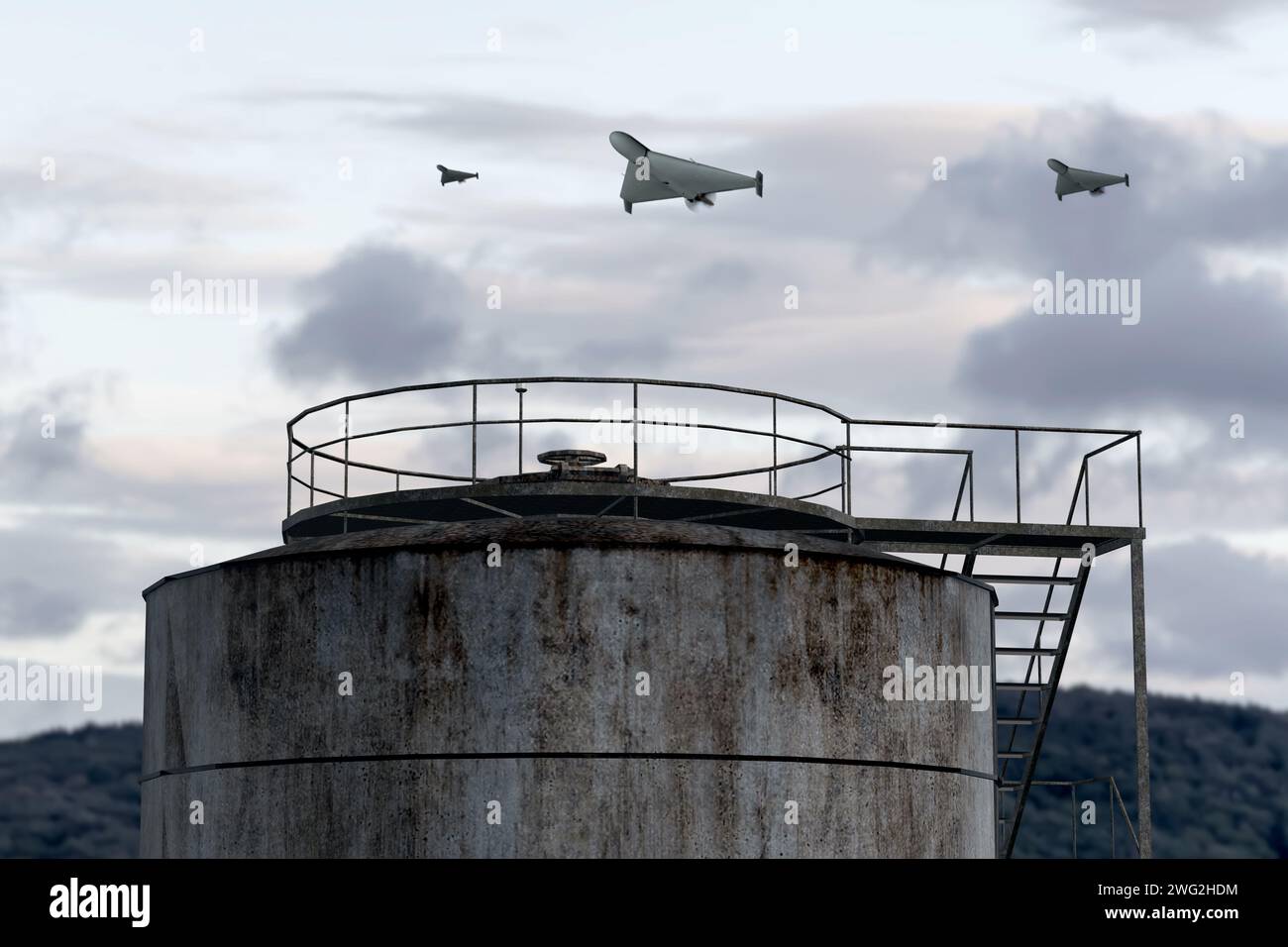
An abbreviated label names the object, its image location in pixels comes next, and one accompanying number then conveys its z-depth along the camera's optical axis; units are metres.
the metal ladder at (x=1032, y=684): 24.66
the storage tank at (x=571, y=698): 18.17
